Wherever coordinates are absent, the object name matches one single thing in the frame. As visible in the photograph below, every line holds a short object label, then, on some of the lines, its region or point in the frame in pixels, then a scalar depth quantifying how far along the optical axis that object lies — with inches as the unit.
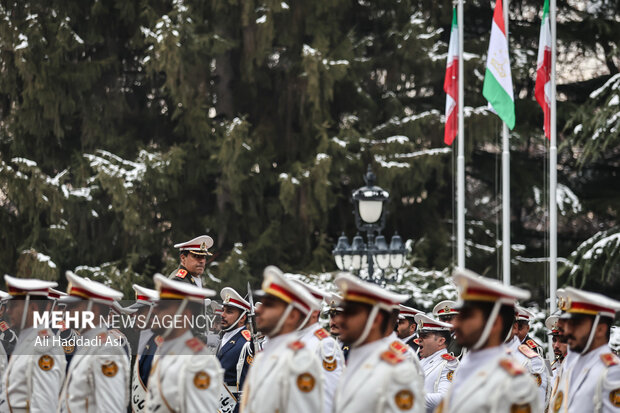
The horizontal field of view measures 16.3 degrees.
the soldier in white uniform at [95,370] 538.4
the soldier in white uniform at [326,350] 640.9
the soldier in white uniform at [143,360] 687.3
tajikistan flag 1390.5
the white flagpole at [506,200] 1389.3
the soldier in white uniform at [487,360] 418.8
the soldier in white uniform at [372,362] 446.8
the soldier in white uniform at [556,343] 783.2
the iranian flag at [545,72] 1360.9
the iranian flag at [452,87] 1484.5
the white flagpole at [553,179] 1356.4
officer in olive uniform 872.9
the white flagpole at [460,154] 1500.4
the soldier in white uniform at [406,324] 841.2
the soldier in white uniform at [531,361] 767.3
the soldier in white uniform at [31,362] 567.4
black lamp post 1125.0
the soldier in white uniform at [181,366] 497.5
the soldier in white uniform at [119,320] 647.7
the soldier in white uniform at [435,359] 737.4
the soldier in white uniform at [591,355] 521.3
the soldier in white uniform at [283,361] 475.2
